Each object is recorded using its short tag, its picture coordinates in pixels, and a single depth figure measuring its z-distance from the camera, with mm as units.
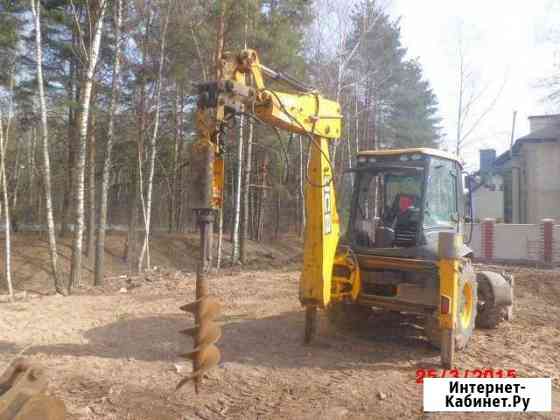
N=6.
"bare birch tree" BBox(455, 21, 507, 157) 22719
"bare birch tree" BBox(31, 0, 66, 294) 11977
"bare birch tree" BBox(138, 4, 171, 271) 15594
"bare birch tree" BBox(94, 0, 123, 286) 13695
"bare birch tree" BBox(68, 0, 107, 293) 12070
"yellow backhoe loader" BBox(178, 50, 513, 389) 4875
